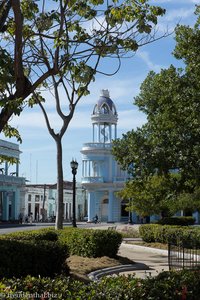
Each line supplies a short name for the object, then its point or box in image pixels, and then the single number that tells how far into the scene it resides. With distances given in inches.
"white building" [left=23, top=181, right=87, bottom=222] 3698.3
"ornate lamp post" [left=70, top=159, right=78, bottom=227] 1130.0
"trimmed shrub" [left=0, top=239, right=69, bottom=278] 442.6
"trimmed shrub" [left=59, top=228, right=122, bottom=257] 671.1
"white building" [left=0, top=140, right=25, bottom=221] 2593.5
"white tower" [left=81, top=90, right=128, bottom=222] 2882.1
